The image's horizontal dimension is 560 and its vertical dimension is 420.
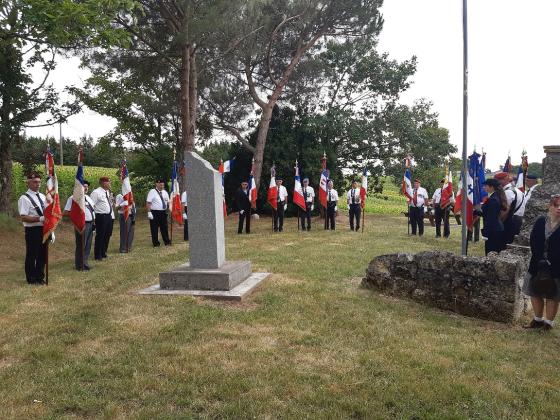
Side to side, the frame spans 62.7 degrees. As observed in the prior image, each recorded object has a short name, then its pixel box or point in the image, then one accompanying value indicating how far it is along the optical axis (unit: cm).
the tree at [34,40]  822
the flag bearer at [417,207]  1502
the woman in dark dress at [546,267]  525
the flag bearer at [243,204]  1523
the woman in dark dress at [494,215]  775
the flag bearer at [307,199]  1653
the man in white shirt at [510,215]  877
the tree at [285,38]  1909
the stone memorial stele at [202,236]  682
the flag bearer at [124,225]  1155
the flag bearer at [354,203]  1645
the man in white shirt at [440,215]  1458
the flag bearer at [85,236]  895
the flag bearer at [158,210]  1190
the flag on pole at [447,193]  1434
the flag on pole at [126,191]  1149
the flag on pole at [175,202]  1272
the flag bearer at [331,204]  1650
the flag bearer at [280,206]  1612
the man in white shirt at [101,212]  1016
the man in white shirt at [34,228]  751
